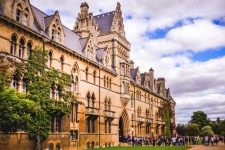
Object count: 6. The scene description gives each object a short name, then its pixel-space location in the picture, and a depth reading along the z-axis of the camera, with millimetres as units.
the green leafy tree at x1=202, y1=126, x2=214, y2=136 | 93138
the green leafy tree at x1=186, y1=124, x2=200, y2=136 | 84769
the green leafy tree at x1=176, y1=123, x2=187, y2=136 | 88144
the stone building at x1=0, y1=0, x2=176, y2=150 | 23875
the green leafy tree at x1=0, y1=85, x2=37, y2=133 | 17297
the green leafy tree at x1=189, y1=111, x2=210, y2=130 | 118062
